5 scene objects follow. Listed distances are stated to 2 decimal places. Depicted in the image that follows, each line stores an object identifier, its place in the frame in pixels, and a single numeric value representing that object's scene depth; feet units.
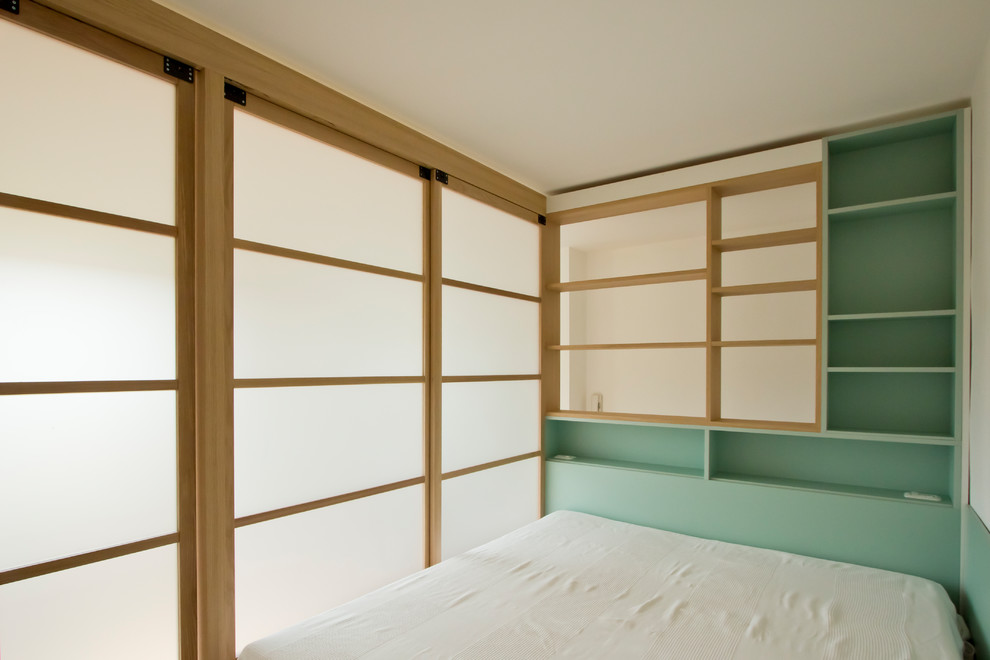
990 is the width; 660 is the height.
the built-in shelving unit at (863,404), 7.31
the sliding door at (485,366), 8.52
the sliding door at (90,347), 4.36
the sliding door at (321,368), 5.88
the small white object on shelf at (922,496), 7.32
